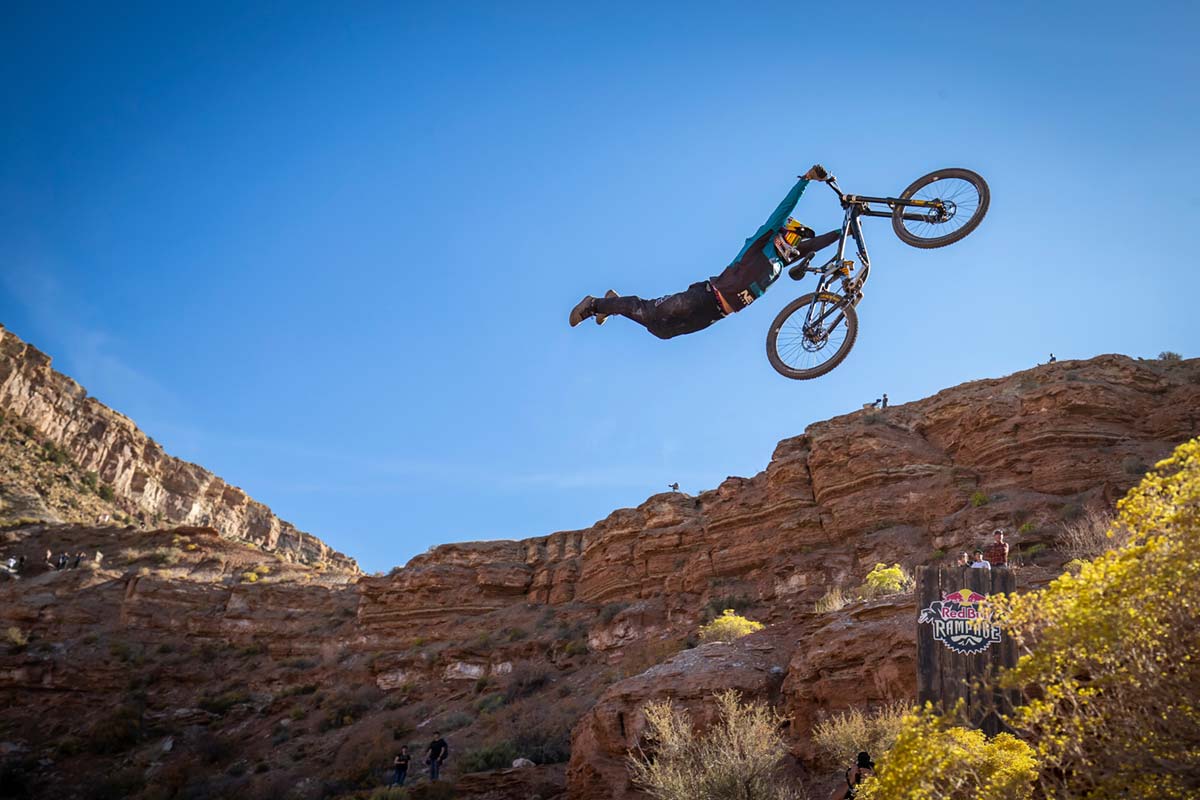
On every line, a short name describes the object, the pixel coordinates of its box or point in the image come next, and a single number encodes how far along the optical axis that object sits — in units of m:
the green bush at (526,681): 31.30
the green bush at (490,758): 21.84
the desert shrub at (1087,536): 18.95
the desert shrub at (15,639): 40.22
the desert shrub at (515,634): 37.28
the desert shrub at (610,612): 35.68
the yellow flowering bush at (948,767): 7.86
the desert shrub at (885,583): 21.31
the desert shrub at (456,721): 29.09
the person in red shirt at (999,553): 17.69
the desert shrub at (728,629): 22.55
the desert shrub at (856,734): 13.88
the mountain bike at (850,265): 10.04
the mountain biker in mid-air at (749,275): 9.71
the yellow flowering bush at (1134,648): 7.16
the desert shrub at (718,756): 13.89
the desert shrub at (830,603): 21.80
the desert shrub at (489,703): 30.33
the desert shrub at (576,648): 34.31
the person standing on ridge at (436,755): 22.42
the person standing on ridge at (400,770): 22.61
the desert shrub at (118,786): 29.45
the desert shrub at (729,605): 32.09
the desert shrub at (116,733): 34.03
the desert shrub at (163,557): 52.86
